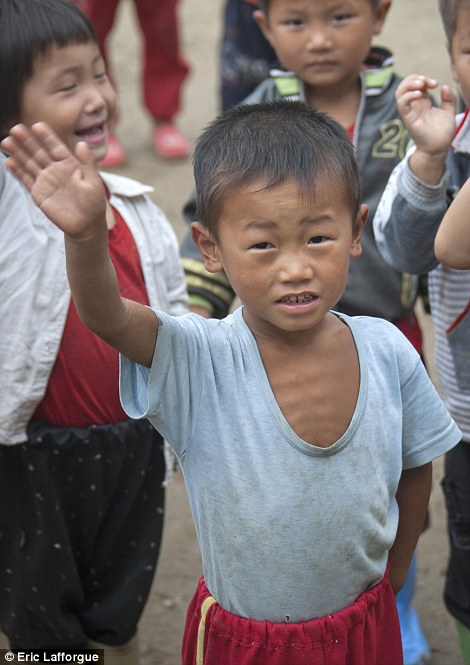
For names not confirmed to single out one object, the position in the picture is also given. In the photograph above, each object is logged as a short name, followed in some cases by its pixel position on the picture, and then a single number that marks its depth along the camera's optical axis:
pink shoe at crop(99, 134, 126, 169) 5.93
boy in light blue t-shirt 2.04
